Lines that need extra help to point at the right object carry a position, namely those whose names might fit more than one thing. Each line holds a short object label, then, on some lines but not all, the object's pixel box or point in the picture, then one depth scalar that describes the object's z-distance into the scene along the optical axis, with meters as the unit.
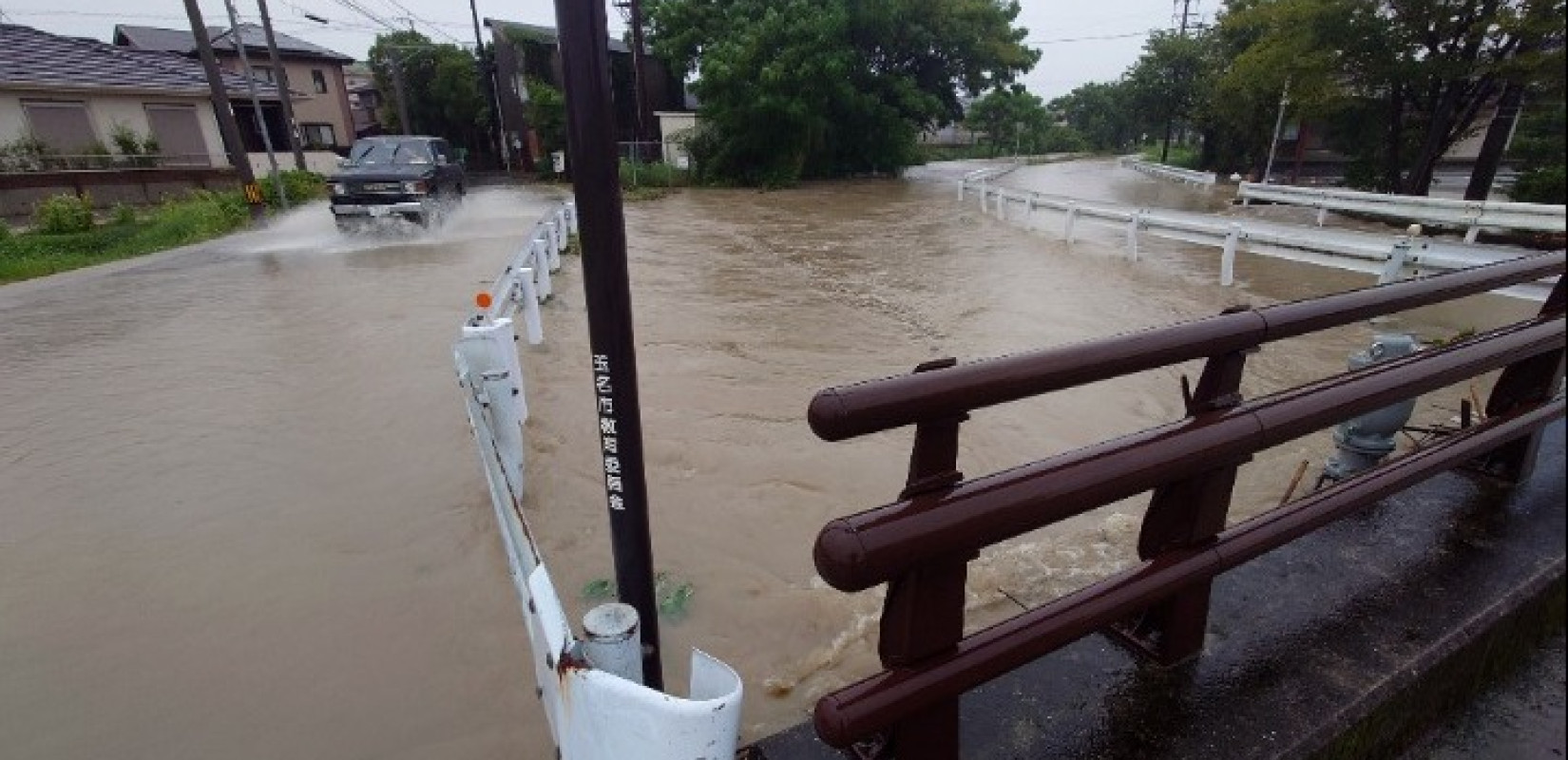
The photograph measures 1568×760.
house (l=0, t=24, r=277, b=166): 21.44
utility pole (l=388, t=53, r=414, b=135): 33.52
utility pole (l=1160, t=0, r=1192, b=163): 47.34
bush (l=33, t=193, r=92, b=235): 15.57
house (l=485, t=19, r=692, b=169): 36.25
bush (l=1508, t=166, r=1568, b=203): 10.76
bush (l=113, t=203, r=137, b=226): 17.34
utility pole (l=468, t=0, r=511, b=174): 33.22
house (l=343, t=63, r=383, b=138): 51.06
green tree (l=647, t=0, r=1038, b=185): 26.97
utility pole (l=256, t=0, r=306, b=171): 24.86
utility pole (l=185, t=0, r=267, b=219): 15.63
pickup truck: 14.14
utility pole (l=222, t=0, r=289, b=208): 19.25
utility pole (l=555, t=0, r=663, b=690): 1.43
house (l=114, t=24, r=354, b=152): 35.16
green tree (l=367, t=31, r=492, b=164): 39.75
